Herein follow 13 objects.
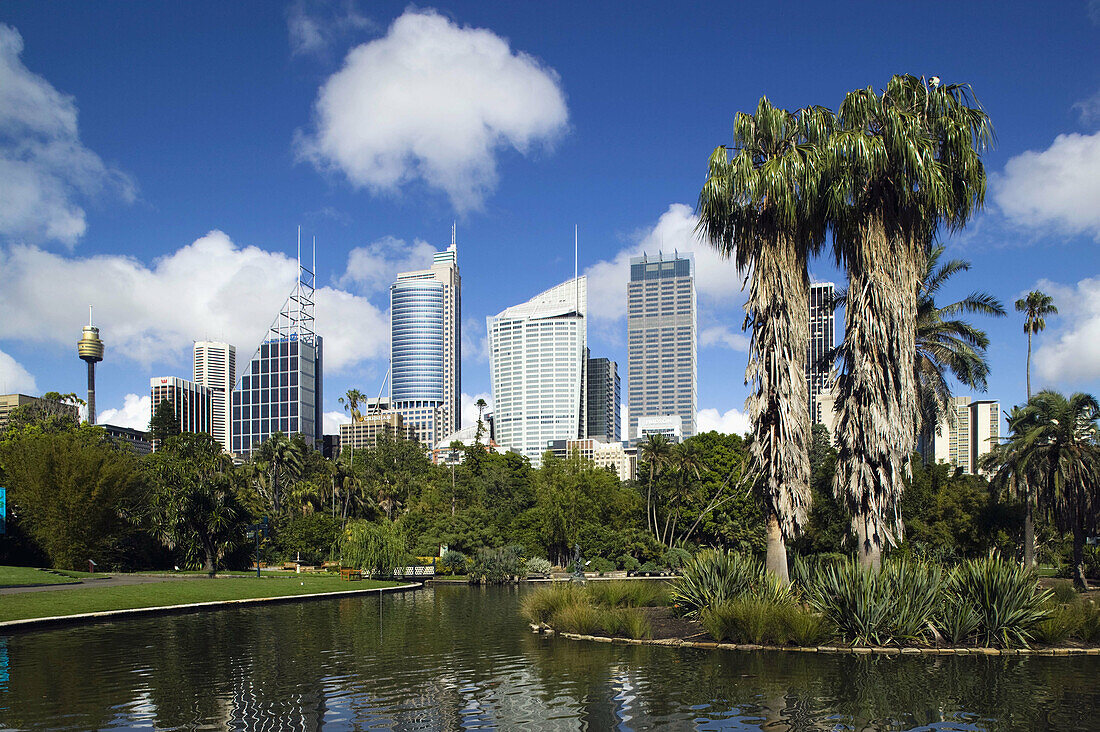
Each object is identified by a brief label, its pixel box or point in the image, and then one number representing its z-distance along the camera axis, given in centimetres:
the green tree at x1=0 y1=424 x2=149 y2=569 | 4809
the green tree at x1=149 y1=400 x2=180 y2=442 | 10262
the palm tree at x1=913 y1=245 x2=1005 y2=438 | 3256
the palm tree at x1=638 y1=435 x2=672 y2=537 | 7650
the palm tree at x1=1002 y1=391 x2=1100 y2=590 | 4050
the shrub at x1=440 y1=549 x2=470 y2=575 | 6238
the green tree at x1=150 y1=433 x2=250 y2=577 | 5294
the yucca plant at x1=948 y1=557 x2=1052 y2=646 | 1834
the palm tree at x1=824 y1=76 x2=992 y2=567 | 2308
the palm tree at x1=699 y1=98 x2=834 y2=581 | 2327
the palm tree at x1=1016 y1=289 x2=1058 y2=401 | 5741
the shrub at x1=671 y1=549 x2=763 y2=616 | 2170
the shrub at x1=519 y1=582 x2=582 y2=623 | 2411
